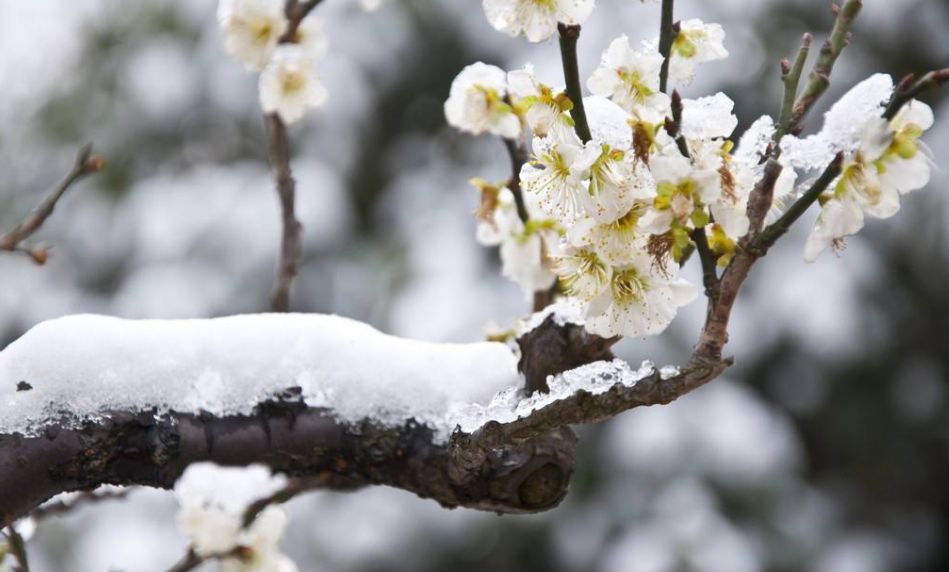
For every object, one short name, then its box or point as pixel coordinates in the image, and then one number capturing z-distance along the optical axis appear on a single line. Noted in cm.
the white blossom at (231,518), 92
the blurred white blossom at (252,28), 100
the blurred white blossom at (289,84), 102
